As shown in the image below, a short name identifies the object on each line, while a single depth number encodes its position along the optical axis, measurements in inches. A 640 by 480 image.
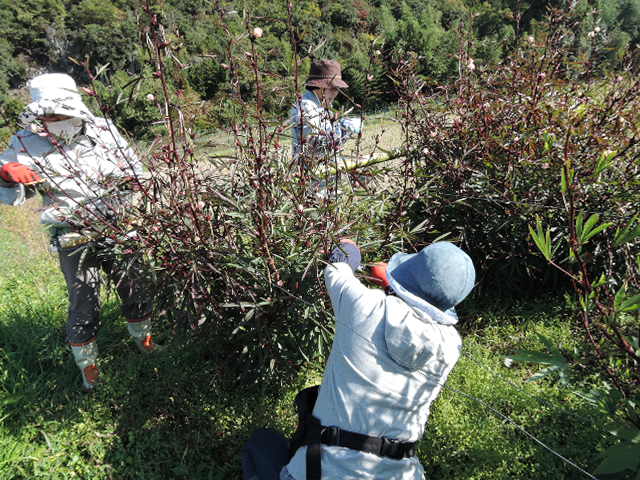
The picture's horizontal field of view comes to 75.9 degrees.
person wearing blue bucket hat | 54.5
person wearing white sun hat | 81.9
